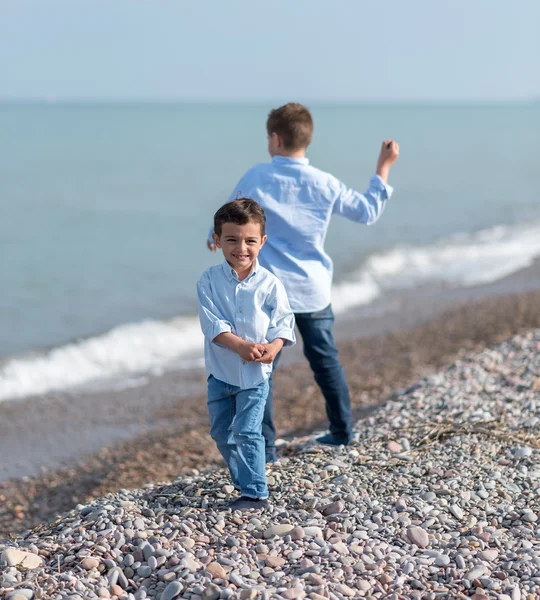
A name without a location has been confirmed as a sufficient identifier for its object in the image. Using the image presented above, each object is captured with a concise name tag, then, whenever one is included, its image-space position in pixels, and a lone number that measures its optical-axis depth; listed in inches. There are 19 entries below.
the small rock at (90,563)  268.8
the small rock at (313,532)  289.1
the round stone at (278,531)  288.5
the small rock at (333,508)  307.7
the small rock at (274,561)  270.2
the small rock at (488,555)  275.0
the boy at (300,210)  363.3
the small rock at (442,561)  271.9
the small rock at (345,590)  252.4
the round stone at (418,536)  287.1
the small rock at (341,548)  276.8
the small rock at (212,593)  248.4
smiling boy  295.7
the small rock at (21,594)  250.2
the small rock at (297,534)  287.0
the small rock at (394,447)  384.5
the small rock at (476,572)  263.0
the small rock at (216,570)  259.1
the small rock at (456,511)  310.2
